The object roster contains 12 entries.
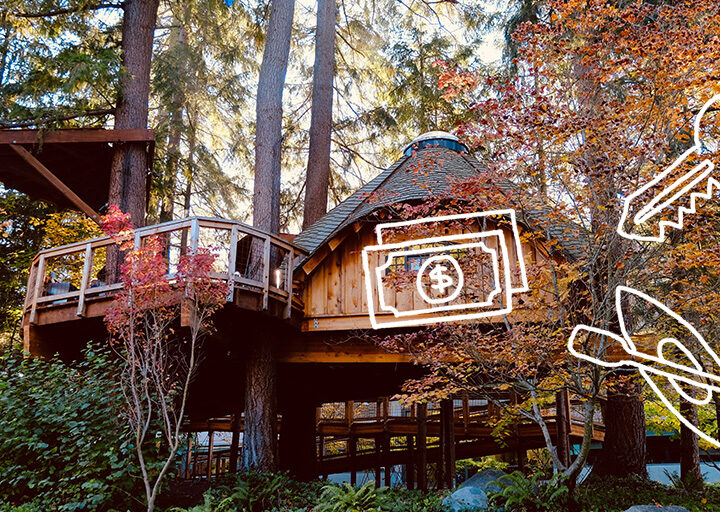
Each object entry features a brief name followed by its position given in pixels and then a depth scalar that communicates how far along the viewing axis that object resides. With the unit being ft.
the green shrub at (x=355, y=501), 22.48
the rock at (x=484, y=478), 28.71
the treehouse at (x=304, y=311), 28.84
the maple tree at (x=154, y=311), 22.93
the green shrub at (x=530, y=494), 22.72
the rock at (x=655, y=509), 20.24
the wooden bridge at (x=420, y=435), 47.37
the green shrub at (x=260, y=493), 25.95
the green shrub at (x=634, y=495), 24.02
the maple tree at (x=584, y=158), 18.70
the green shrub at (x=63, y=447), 22.58
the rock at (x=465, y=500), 23.97
